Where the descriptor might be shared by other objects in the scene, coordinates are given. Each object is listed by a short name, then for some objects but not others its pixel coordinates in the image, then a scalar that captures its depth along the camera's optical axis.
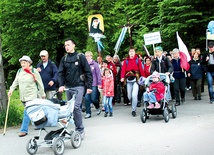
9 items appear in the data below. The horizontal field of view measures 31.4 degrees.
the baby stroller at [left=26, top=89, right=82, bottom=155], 7.04
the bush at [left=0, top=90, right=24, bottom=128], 10.33
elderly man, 10.69
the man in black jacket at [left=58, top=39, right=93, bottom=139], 8.34
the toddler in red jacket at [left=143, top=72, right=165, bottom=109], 10.35
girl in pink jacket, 11.85
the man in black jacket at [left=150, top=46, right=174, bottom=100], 11.82
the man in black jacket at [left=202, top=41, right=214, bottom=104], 13.28
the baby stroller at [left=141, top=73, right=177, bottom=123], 10.15
